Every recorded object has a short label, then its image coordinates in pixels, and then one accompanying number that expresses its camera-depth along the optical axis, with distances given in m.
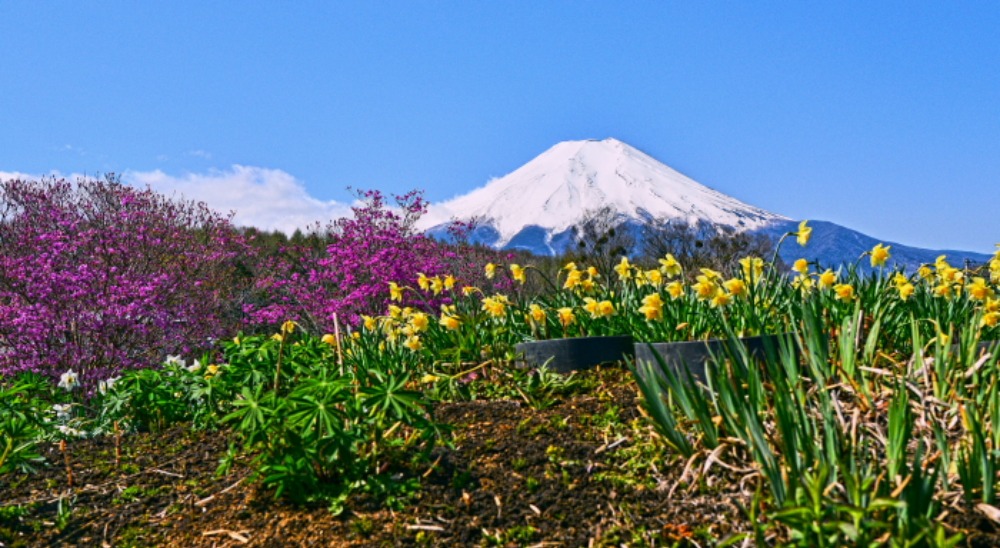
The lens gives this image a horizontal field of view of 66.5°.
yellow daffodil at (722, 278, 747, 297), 3.67
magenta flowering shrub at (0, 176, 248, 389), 8.71
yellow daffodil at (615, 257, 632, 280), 4.68
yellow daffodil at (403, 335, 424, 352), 4.12
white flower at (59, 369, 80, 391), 4.84
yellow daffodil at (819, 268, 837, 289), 4.16
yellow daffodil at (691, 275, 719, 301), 3.52
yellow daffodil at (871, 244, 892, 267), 4.59
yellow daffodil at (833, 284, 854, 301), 3.76
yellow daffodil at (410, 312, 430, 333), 4.10
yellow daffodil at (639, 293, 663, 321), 3.50
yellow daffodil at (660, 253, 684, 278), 4.54
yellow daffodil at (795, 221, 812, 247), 4.45
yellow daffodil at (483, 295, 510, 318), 4.24
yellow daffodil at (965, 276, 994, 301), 4.13
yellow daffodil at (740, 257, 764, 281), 4.61
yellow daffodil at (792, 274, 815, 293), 4.45
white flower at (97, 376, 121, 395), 4.36
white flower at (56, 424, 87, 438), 4.00
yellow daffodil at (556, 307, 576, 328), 3.99
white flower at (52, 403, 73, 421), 4.36
